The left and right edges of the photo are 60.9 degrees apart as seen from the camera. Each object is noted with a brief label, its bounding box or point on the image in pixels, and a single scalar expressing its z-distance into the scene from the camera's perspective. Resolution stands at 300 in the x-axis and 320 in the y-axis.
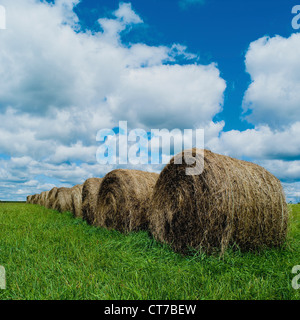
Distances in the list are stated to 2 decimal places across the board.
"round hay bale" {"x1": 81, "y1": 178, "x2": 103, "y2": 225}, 9.90
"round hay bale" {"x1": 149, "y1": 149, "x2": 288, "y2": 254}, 4.68
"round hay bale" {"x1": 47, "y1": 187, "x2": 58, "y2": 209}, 19.64
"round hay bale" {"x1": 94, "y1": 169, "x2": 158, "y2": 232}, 7.27
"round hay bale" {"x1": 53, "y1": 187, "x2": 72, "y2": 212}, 15.58
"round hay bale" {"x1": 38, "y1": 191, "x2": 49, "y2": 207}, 24.86
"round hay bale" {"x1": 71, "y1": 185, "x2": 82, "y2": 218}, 12.69
